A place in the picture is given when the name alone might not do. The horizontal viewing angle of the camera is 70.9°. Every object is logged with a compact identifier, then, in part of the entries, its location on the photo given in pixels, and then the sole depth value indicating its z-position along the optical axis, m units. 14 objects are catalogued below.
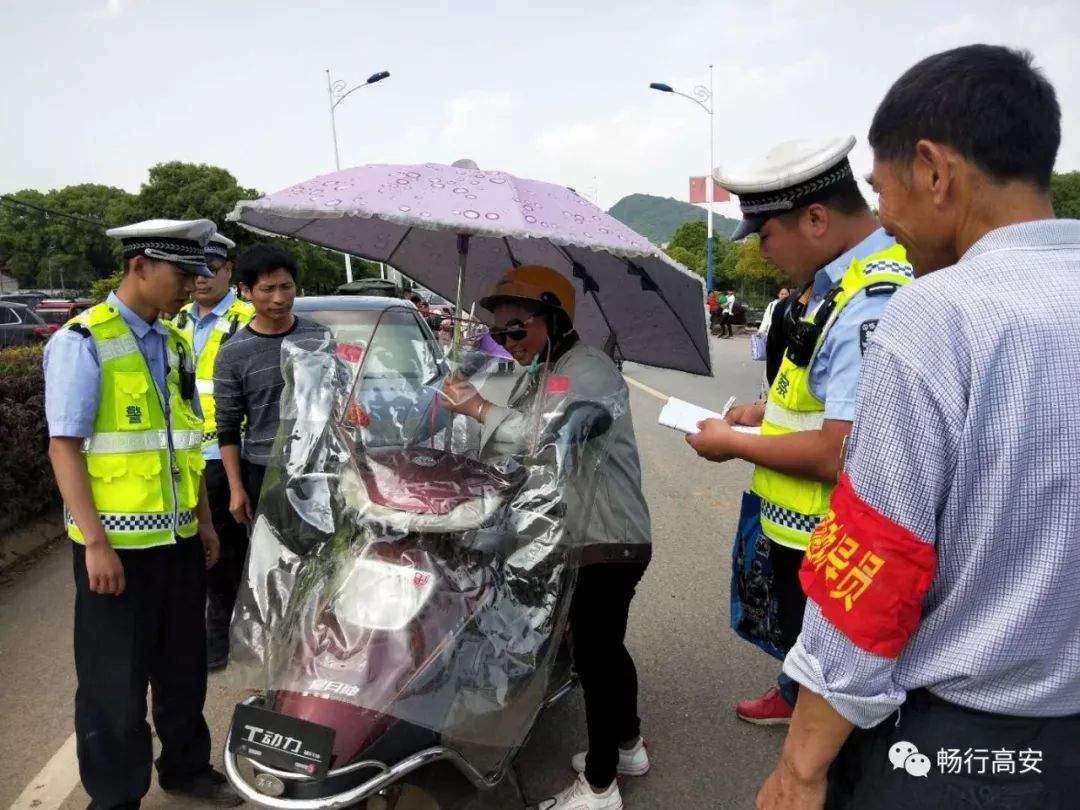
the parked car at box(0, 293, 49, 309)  32.25
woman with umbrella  2.36
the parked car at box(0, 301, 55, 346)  16.93
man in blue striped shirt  0.98
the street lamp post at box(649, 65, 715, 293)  27.28
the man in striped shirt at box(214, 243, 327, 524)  3.54
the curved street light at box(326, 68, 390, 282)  22.71
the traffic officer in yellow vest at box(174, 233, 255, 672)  3.79
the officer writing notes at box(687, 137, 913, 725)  1.87
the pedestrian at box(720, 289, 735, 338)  28.84
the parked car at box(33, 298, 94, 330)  22.19
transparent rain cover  1.81
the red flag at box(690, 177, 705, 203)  37.28
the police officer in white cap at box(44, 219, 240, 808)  2.31
